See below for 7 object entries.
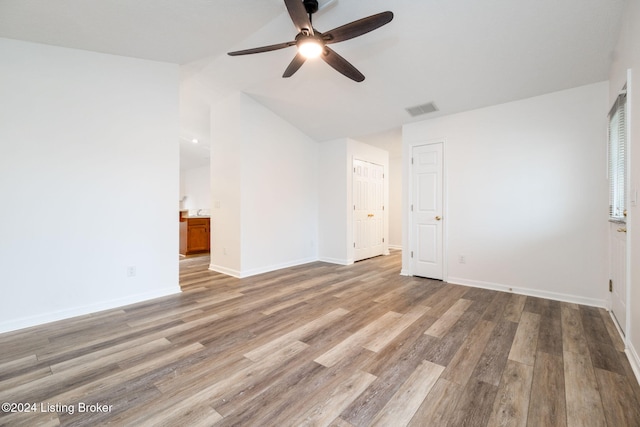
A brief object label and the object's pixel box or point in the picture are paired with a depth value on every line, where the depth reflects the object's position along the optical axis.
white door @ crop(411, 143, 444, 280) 4.20
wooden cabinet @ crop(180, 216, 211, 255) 6.55
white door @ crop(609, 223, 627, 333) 2.38
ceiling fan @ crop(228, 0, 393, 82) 2.03
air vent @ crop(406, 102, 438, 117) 3.91
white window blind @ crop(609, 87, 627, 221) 2.45
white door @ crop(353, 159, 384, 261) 5.65
